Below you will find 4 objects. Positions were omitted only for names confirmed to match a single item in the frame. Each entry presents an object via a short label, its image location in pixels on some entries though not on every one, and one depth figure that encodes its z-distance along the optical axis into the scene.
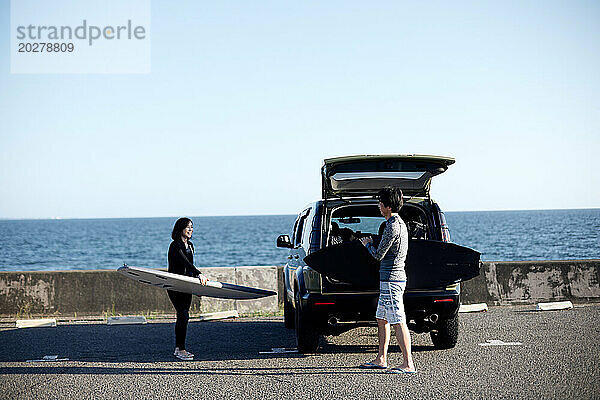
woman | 8.91
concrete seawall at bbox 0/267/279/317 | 13.27
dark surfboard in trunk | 8.25
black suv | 8.41
